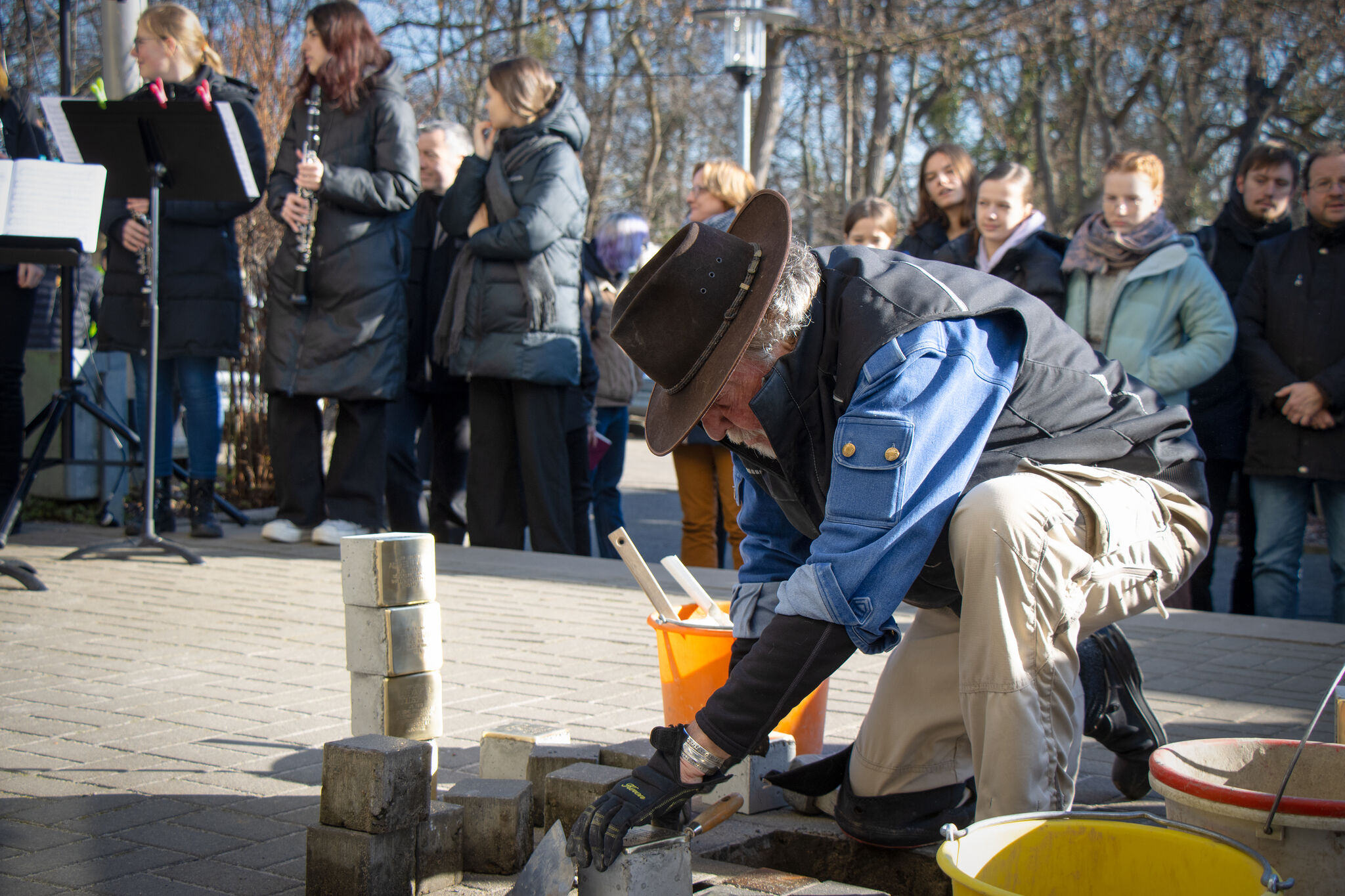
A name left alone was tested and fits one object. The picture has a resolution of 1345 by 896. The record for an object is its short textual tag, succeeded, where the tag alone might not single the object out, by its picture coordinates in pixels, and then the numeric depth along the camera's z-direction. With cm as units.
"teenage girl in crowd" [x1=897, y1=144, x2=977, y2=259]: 590
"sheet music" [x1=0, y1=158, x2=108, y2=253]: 512
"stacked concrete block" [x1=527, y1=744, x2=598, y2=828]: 269
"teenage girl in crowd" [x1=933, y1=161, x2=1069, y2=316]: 546
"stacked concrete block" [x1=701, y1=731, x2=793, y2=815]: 284
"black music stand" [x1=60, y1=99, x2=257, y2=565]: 571
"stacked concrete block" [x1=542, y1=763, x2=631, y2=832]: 246
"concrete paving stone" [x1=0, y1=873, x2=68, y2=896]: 234
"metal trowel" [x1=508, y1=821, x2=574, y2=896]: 211
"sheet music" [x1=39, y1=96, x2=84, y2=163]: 570
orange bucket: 281
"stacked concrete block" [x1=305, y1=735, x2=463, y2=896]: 224
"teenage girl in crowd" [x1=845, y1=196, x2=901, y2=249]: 603
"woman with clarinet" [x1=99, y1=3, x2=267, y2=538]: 632
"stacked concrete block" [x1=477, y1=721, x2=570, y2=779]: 278
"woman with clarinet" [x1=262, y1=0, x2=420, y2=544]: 619
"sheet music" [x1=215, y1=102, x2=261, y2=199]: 568
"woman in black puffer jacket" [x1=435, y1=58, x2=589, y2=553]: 605
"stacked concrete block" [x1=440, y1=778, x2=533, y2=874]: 249
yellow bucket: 183
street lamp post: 1141
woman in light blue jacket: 514
